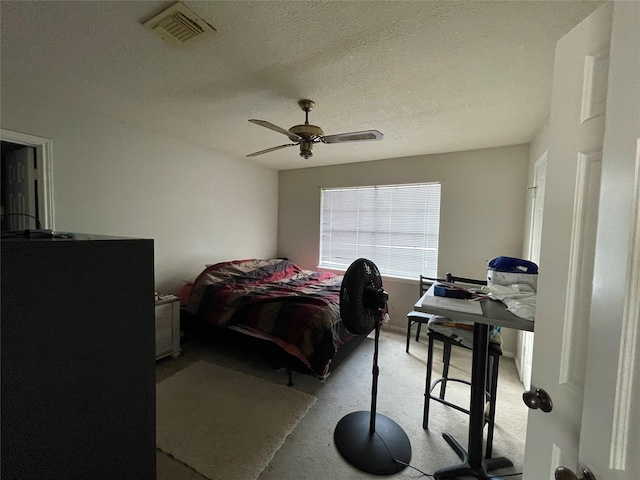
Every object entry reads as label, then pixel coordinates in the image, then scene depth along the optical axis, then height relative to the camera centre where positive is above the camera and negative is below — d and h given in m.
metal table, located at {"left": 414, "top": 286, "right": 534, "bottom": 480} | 1.39 -0.98
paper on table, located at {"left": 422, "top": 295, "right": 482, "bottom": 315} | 1.24 -0.38
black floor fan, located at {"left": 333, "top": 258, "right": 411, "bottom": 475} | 1.51 -1.38
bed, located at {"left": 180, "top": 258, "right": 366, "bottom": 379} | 2.16 -0.83
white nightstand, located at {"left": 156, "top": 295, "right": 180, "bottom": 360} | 2.50 -1.05
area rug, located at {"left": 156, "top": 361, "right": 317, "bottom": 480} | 1.51 -1.40
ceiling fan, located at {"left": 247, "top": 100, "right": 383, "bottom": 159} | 1.91 +0.71
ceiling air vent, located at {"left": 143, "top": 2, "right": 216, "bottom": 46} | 1.17 +0.97
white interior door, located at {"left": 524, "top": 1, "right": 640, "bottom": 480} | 0.42 -0.07
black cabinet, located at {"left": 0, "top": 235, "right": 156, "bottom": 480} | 0.60 -0.39
